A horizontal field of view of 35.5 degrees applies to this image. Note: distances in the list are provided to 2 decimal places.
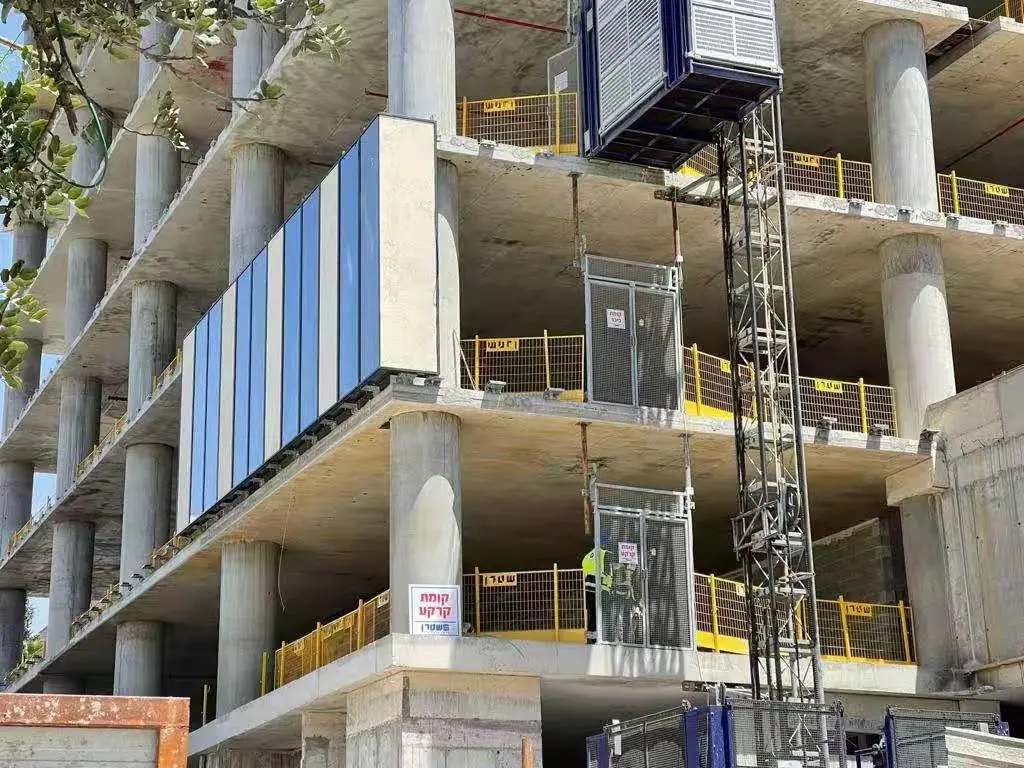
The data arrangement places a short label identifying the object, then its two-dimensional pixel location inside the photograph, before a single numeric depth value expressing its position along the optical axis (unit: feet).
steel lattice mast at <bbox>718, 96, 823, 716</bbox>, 98.53
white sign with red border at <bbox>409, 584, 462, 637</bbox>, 94.22
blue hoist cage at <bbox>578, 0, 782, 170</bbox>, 99.40
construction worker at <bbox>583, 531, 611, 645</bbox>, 97.81
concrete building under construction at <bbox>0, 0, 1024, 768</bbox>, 98.22
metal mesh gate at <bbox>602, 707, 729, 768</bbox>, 76.54
